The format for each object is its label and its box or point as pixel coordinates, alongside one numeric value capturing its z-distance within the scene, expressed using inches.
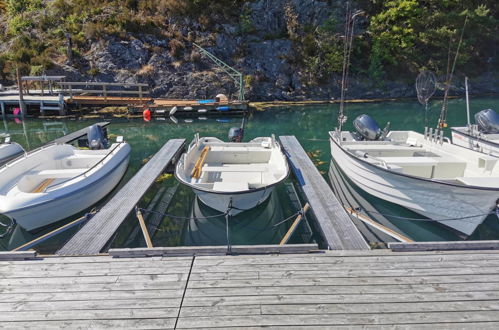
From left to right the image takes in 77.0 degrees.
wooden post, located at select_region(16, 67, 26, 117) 805.5
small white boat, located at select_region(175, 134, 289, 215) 281.0
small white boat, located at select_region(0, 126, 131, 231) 260.8
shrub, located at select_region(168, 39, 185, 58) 1112.8
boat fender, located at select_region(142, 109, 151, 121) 811.4
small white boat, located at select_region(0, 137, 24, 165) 399.4
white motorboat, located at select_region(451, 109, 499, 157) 354.0
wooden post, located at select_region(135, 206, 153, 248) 230.2
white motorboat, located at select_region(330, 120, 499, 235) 265.9
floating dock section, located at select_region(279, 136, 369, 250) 207.0
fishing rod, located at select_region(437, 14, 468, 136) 378.3
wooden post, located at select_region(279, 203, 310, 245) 232.5
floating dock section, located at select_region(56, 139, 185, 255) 202.1
